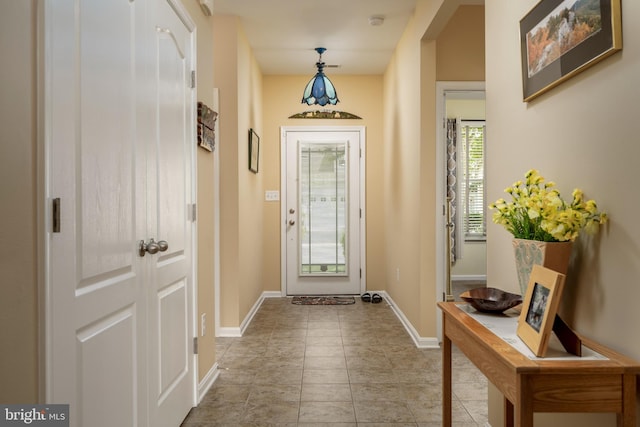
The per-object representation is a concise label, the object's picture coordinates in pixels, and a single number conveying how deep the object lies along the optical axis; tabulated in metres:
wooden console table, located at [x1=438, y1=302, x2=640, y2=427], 1.05
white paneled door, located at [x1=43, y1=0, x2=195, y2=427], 1.15
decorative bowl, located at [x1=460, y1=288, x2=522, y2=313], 1.52
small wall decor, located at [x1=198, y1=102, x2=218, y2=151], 2.46
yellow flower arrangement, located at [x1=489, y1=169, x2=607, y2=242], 1.25
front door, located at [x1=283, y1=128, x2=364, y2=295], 5.36
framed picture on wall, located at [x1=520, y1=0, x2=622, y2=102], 1.18
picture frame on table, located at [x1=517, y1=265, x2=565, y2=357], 1.10
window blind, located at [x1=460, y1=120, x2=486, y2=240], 6.48
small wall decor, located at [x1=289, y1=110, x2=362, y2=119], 5.29
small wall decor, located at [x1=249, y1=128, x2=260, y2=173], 4.29
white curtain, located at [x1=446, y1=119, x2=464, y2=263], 6.34
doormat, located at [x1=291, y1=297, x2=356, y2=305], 4.95
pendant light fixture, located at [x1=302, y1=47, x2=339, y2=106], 4.29
